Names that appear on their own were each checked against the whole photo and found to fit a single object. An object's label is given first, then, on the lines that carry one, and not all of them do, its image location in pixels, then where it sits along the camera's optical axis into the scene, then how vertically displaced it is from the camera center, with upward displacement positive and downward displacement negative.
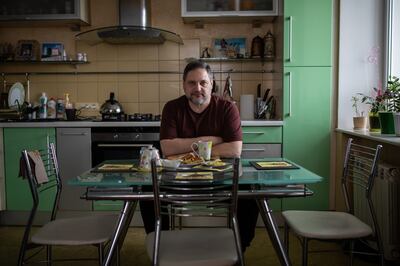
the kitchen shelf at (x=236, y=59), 3.82 +0.40
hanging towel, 1.94 -0.30
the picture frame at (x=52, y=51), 3.88 +0.50
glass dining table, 1.61 -0.33
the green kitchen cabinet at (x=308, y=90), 3.40 +0.11
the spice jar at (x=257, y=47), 3.77 +0.50
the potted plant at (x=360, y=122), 3.19 -0.14
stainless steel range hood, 3.51 +0.61
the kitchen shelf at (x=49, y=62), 3.88 +0.39
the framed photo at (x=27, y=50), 3.87 +0.50
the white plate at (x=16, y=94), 3.92 +0.10
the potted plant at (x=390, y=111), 2.62 -0.04
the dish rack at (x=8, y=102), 3.67 +0.02
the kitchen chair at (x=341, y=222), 1.84 -0.56
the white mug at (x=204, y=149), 1.98 -0.21
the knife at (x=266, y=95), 3.83 +0.08
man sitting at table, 2.26 -0.09
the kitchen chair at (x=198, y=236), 1.48 -0.50
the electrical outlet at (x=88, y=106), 4.00 -0.02
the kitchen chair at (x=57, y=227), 1.79 -0.57
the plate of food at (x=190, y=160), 1.90 -0.26
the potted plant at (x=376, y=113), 2.90 -0.07
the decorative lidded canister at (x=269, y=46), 3.74 +0.51
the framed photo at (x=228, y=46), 3.87 +0.53
